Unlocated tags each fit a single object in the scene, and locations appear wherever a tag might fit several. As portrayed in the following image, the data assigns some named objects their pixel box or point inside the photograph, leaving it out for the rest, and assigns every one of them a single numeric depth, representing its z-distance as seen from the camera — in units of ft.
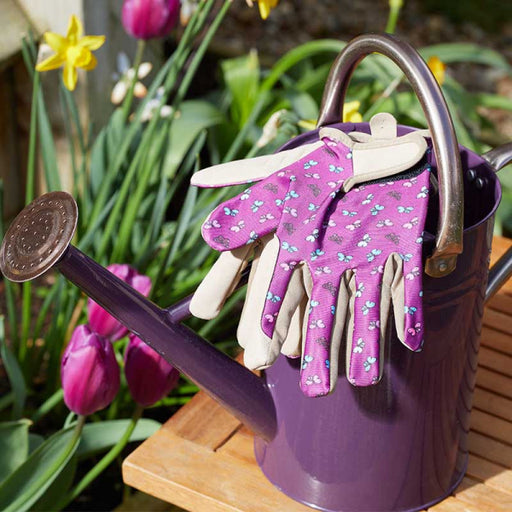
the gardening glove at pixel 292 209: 2.62
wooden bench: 3.20
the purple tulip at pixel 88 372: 3.47
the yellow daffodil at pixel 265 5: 4.09
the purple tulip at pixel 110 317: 3.99
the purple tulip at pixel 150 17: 4.59
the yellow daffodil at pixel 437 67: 6.26
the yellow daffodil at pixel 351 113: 4.80
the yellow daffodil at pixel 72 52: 4.50
